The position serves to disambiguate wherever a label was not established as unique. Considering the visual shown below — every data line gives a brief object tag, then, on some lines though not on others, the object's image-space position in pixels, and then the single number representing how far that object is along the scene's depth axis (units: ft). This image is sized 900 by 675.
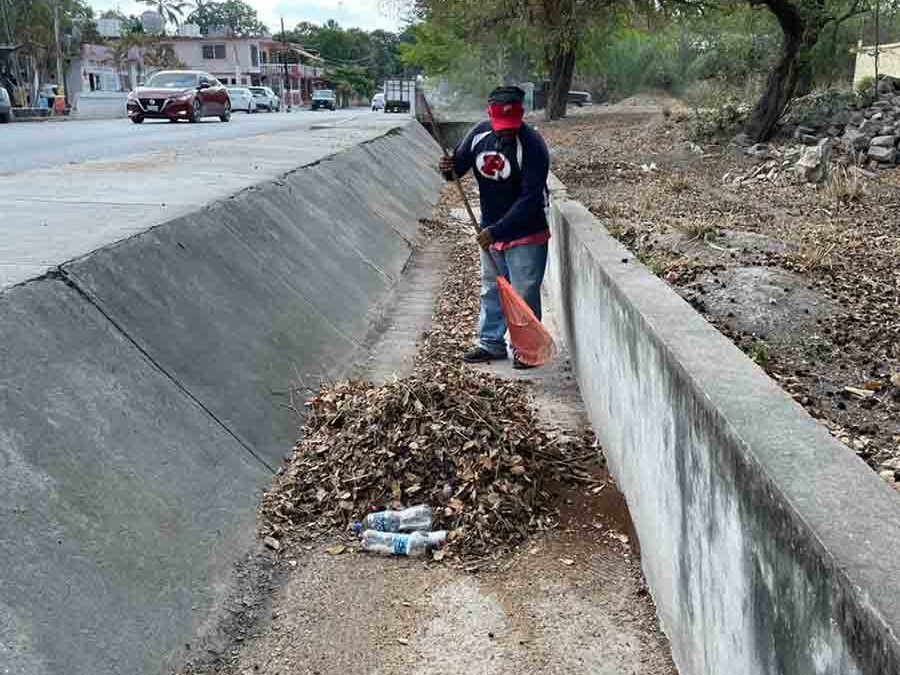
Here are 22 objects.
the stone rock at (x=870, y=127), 57.52
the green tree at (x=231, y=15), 442.50
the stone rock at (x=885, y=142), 54.29
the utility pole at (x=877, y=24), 60.80
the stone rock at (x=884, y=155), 53.01
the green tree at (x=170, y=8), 273.33
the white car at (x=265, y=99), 193.06
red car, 90.43
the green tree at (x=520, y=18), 70.49
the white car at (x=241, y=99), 169.07
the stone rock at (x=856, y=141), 55.61
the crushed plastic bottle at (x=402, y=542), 14.99
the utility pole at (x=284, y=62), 329.77
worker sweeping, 22.57
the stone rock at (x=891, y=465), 13.24
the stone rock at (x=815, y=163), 48.19
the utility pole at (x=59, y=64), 161.17
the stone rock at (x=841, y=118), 65.51
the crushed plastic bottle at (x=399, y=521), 15.48
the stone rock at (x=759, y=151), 61.77
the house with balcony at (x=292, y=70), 333.21
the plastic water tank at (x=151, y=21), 220.84
